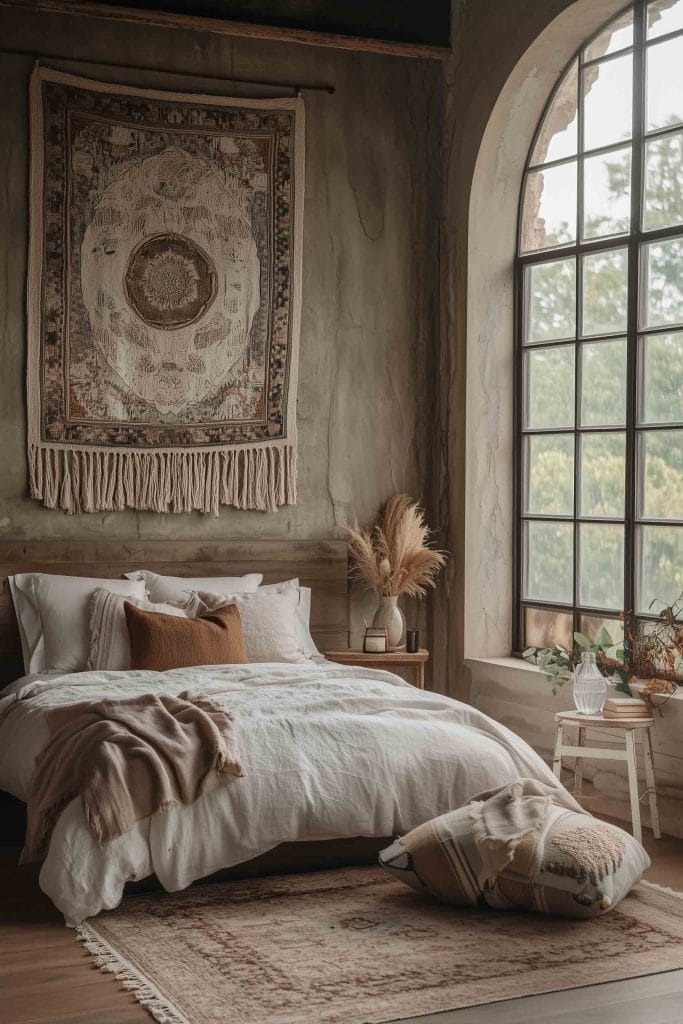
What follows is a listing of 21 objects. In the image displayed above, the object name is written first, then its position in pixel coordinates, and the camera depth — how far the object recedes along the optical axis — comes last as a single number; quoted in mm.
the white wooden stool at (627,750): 4793
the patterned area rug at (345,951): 3150
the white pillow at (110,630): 5328
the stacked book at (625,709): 4902
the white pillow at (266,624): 5551
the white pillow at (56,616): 5414
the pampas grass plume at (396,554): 6246
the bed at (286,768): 3818
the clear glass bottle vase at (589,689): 5012
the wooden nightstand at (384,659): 5977
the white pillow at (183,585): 5742
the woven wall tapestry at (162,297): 5824
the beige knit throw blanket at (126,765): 3816
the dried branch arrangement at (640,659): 5074
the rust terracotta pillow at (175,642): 5215
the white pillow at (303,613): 5995
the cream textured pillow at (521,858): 3693
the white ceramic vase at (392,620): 6180
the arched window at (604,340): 5340
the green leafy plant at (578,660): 5410
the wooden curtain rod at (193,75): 5758
